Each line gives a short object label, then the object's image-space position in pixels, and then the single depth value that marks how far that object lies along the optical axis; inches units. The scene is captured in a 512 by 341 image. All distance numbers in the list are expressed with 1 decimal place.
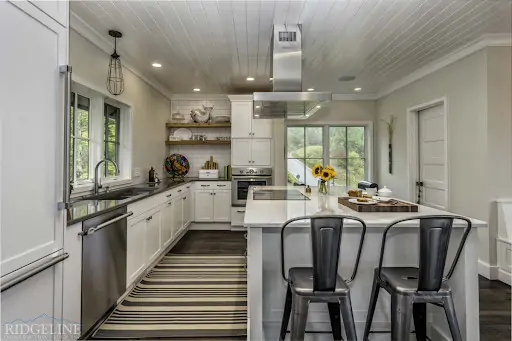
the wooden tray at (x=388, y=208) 80.2
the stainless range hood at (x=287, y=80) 109.5
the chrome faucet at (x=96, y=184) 111.4
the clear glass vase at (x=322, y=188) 109.4
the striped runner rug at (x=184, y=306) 81.0
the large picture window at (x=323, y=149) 235.0
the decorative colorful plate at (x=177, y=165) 201.6
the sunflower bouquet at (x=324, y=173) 99.9
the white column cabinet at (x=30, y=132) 43.8
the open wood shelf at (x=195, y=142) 214.2
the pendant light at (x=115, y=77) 130.2
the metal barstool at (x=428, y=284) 58.1
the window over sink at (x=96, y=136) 116.8
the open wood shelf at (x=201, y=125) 211.6
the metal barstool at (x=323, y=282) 57.7
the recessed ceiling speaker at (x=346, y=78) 182.2
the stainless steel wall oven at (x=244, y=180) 201.8
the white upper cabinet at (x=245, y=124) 202.5
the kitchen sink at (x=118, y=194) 110.1
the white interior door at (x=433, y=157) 151.8
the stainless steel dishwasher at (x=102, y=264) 73.0
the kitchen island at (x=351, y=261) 75.3
